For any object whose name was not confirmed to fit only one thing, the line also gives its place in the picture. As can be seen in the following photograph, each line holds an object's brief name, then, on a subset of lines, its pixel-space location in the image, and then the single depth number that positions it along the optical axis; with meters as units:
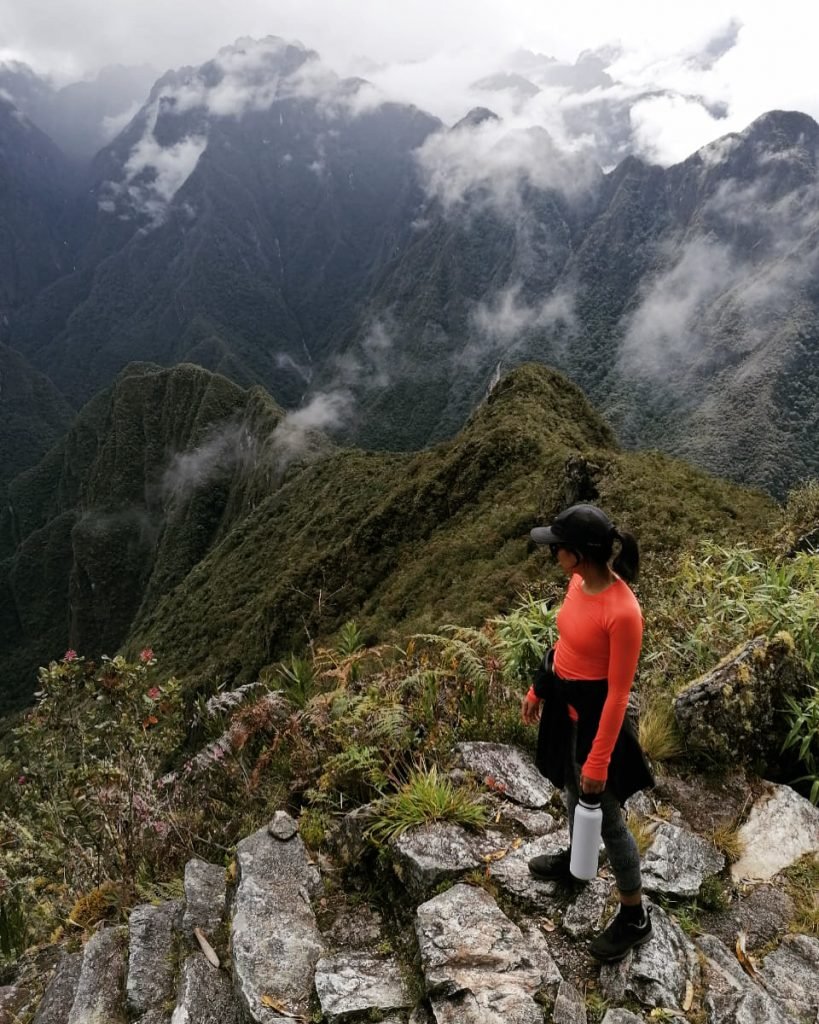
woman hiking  3.98
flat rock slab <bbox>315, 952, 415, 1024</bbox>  3.98
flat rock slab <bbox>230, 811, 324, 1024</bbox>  4.12
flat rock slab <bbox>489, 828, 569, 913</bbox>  4.71
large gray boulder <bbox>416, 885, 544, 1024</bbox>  3.85
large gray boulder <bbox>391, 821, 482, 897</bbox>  4.79
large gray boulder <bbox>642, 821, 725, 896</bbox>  4.79
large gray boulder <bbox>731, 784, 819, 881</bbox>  5.16
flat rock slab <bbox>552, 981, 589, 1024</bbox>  3.77
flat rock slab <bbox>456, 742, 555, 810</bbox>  5.78
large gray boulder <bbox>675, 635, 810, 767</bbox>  6.11
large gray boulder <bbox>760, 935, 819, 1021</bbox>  4.00
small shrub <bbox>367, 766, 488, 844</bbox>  5.19
